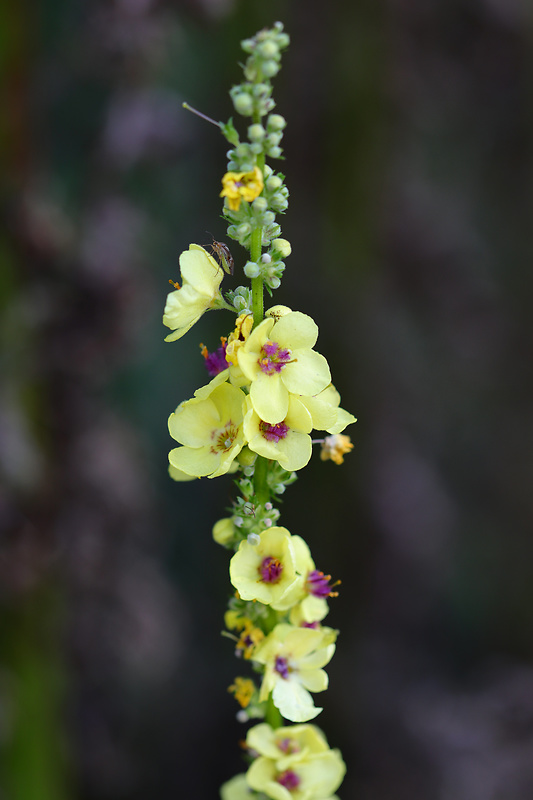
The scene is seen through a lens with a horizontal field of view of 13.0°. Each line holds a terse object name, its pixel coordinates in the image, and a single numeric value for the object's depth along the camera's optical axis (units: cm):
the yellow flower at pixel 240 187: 50
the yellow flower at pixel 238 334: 51
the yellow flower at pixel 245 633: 52
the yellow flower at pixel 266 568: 51
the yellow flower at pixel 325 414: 51
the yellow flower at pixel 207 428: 52
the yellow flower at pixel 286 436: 50
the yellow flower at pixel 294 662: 52
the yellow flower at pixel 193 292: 51
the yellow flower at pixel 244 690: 52
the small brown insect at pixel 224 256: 53
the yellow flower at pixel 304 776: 52
